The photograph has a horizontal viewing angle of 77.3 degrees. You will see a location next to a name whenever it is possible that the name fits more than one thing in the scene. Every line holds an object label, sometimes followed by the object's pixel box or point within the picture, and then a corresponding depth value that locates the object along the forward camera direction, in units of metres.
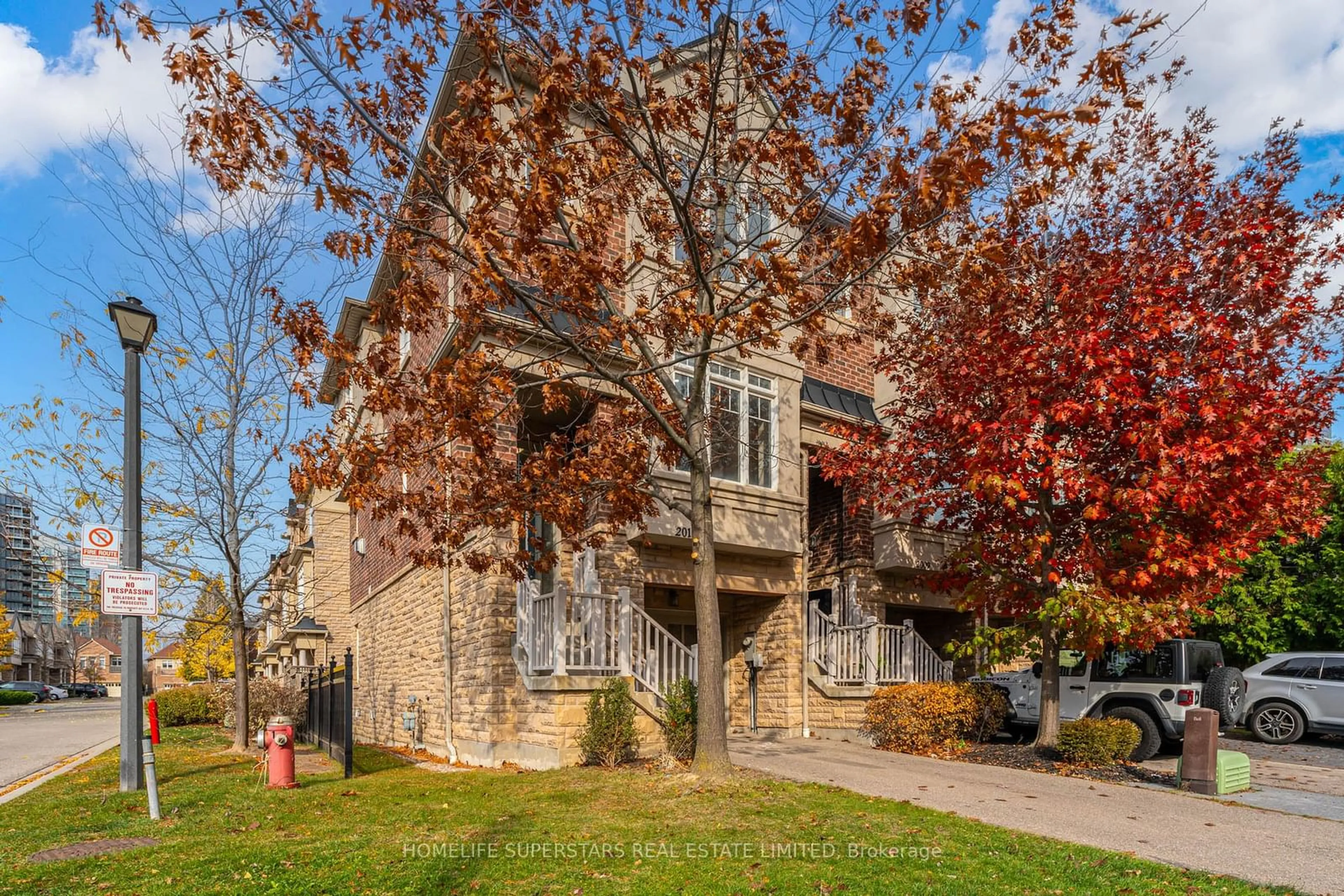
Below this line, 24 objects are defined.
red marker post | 7.52
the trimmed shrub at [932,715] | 11.58
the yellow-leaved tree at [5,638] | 52.94
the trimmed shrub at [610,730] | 9.43
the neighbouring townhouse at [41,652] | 85.88
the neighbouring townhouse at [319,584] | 25.09
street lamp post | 8.62
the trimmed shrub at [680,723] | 9.59
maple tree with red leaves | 9.29
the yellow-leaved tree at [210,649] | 17.06
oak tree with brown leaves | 6.99
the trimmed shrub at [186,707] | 21.34
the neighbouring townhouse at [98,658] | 119.31
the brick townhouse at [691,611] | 10.52
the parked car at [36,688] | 52.28
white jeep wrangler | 11.05
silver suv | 12.96
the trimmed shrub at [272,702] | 17.31
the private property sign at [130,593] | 7.89
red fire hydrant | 8.79
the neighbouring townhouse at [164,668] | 105.31
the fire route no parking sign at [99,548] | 7.91
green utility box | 8.35
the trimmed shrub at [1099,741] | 9.87
